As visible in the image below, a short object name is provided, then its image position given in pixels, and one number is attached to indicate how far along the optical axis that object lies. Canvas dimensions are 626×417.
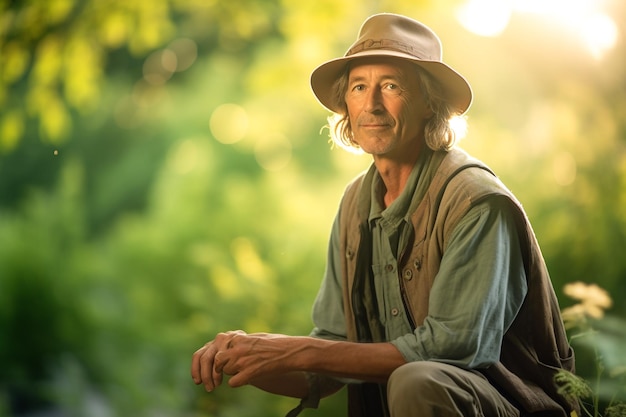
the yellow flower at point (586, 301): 3.61
